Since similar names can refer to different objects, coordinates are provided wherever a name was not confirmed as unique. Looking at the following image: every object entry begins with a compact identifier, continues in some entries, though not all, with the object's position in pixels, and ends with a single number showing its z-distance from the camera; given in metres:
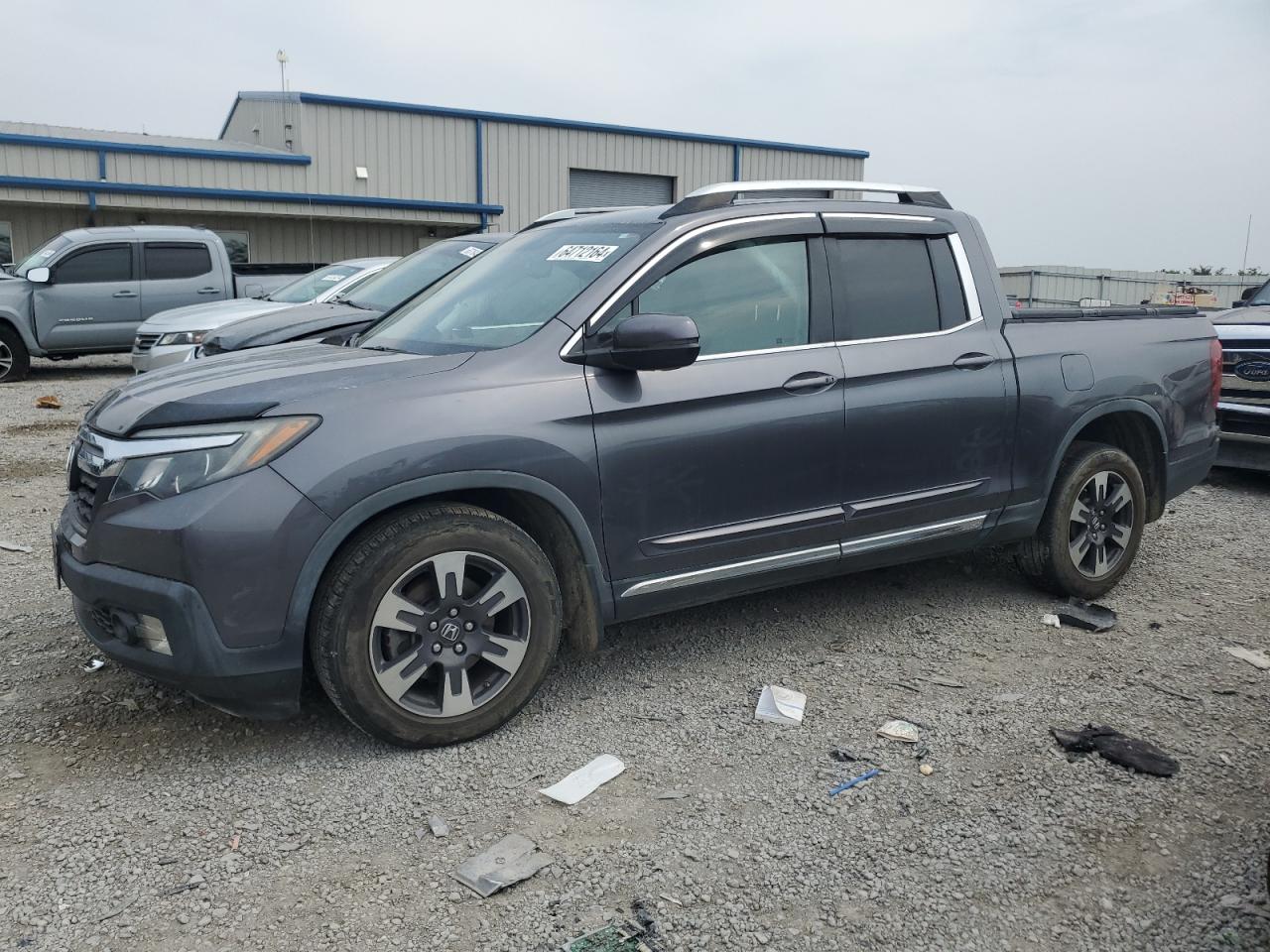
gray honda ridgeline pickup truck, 3.26
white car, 9.94
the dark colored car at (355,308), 7.86
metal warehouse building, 20.23
